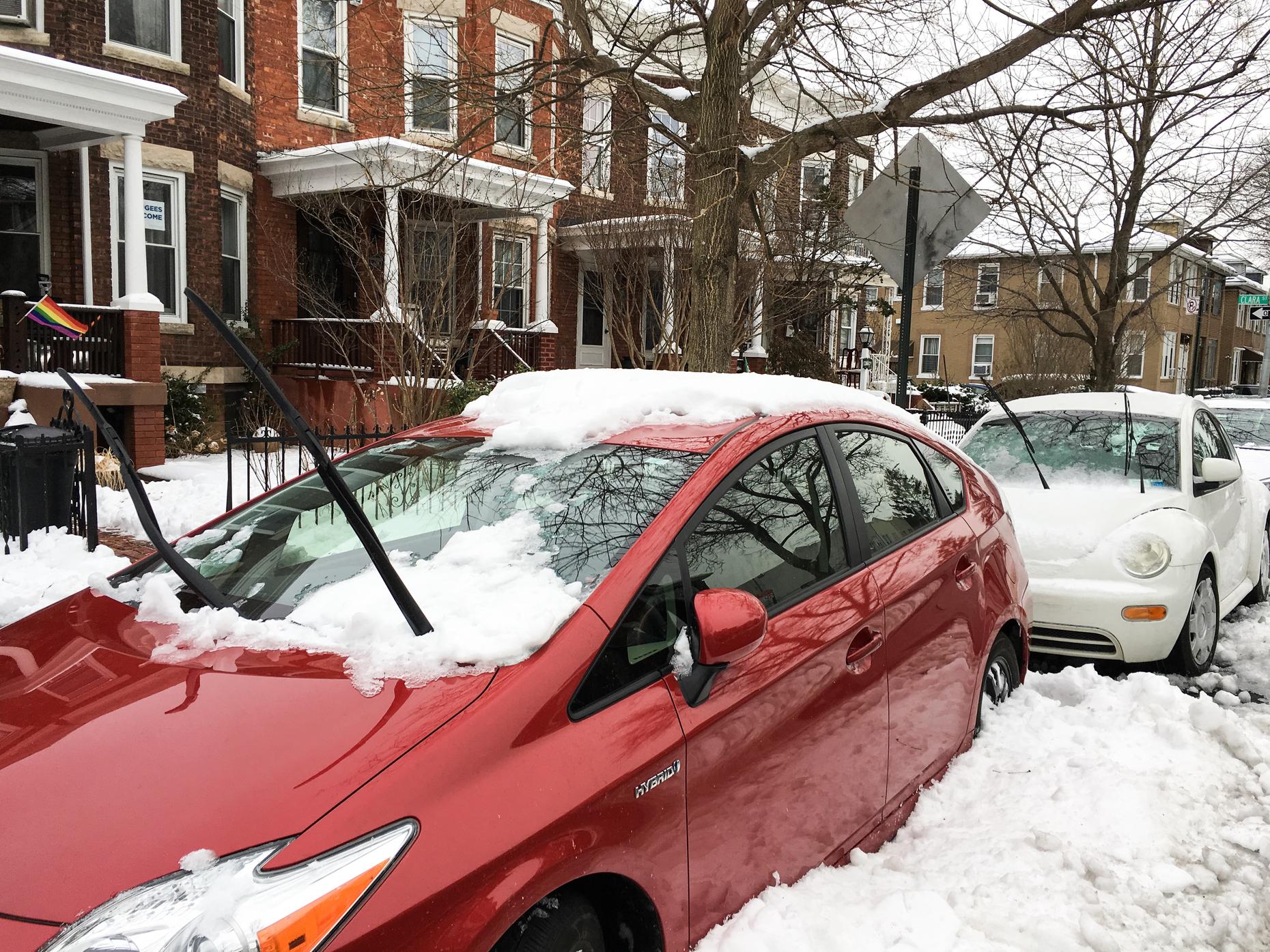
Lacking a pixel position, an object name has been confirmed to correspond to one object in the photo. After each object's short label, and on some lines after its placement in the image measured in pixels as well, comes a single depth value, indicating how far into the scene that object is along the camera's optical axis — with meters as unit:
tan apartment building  21.50
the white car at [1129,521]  5.43
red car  1.80
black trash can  7.54
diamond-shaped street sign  6.80
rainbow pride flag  9.72
